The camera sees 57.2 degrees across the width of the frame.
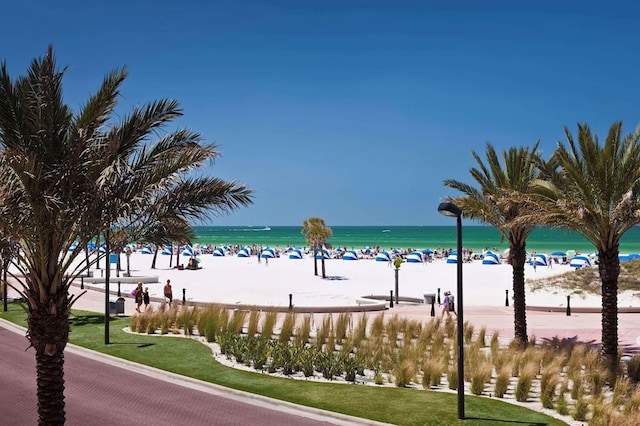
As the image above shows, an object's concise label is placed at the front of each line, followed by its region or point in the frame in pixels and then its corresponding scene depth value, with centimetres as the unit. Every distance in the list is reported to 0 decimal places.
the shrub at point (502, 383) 1448
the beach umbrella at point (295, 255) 8188
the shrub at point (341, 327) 2084
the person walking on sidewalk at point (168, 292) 3055
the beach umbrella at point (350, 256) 7850
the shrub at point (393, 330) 1982
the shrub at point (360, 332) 1956
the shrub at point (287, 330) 2010
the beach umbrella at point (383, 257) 7221
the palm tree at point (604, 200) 1681
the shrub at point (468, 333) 2122
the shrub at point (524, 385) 1416
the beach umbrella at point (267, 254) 7925
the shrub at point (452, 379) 1532
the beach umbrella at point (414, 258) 7240
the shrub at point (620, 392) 1297
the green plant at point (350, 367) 1614
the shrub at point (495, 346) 1753
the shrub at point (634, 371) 1619
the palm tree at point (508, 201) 2070
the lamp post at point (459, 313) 1198
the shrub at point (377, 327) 2116
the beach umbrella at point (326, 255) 8642
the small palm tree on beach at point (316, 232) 5141
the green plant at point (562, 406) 1295
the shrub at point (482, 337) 2055
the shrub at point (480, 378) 1473
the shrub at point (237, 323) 2186
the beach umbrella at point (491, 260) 6650
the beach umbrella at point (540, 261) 6575
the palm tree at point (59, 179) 969
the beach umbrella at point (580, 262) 6038
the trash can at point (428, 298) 3345
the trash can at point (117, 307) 2816
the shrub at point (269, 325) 2045
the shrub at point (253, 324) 2097
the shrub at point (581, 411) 1257
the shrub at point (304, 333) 2021
